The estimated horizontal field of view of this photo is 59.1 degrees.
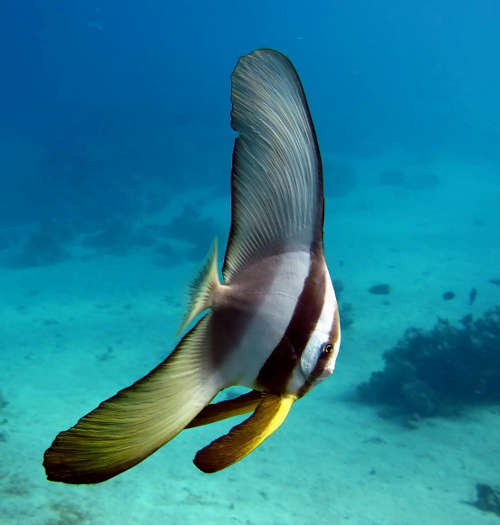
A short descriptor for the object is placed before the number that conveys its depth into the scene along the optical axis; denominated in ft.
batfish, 1.93
